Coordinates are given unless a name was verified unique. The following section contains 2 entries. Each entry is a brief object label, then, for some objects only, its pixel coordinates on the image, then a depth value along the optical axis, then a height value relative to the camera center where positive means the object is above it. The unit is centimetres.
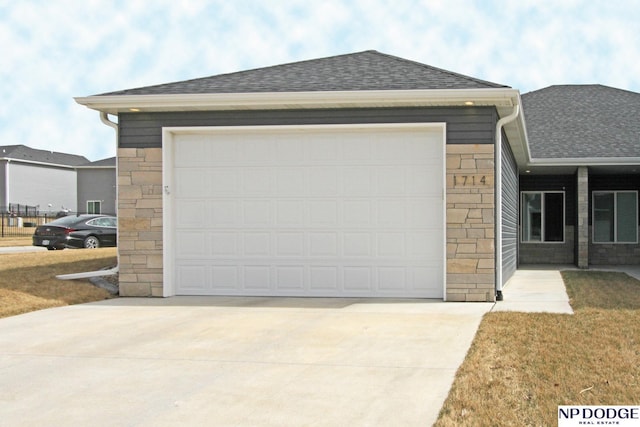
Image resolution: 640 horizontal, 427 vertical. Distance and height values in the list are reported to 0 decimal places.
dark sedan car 2064 -76
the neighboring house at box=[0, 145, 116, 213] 4228 +174
